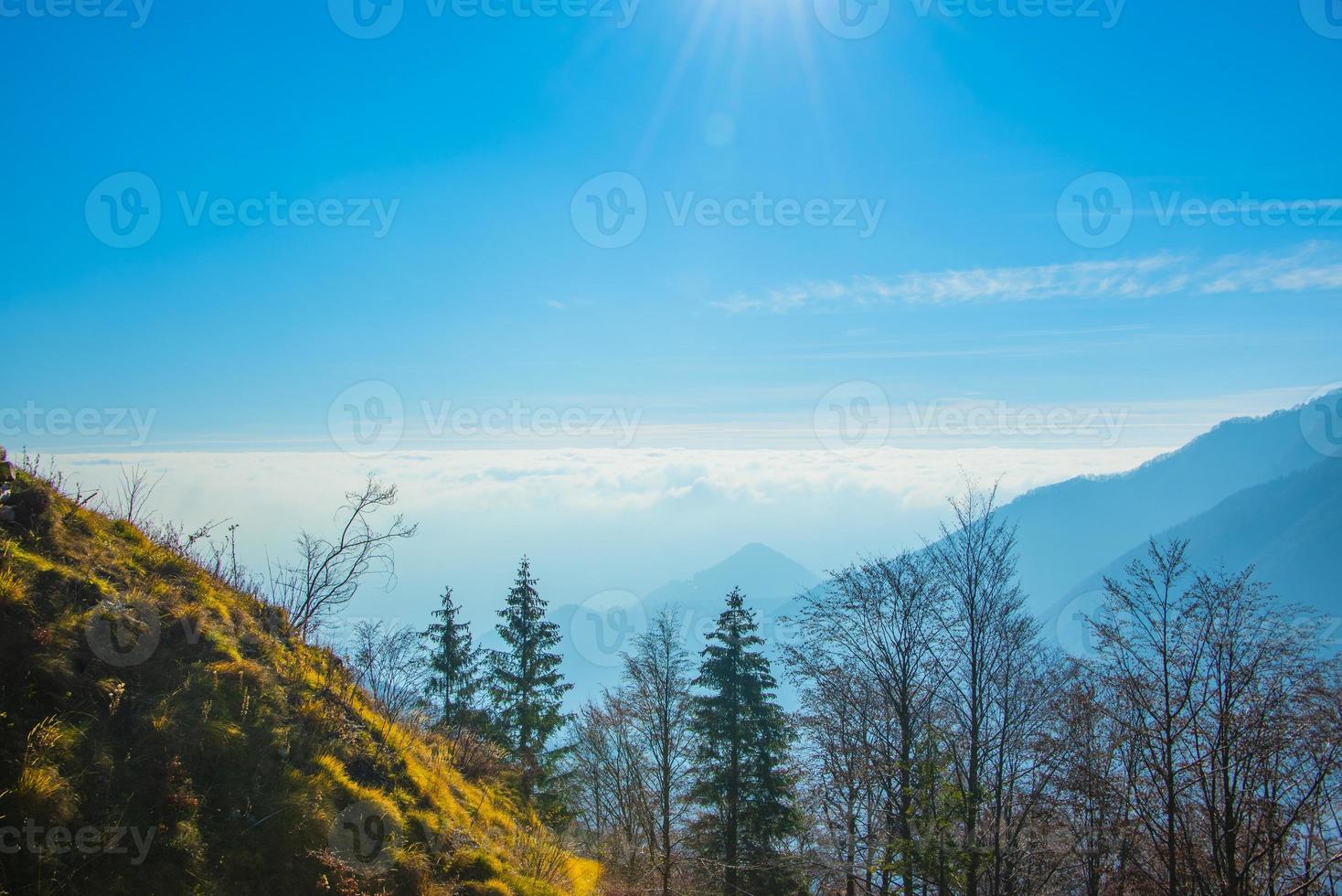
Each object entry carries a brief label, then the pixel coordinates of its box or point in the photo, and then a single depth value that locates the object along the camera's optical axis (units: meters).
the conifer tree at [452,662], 26.88
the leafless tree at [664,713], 23.23
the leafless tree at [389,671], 12.38
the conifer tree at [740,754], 22.22
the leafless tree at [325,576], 12.68
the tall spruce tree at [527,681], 26.36
